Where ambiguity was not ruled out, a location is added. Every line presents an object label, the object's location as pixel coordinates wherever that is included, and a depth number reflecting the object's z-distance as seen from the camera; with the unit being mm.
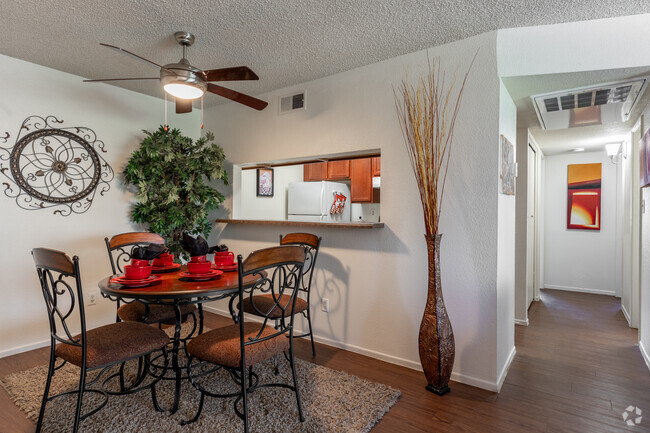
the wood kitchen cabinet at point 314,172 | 5125
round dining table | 1765
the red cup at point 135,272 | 1938
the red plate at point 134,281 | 1890
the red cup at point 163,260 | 2387
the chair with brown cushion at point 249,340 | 1746
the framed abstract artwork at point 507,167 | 2443
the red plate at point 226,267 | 2273
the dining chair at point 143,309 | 2398
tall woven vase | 2254
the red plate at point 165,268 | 2289
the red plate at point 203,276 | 2020
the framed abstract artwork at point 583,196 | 5352
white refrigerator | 4555
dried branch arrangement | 2375
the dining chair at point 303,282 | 2602
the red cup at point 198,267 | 2072
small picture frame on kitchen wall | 4770
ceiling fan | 2236
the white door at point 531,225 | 3929
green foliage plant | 3244
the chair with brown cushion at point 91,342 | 1677
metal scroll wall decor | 2908
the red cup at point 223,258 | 2326
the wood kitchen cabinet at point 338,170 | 4910
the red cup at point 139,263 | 2040
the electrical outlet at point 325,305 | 3172
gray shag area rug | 1914
